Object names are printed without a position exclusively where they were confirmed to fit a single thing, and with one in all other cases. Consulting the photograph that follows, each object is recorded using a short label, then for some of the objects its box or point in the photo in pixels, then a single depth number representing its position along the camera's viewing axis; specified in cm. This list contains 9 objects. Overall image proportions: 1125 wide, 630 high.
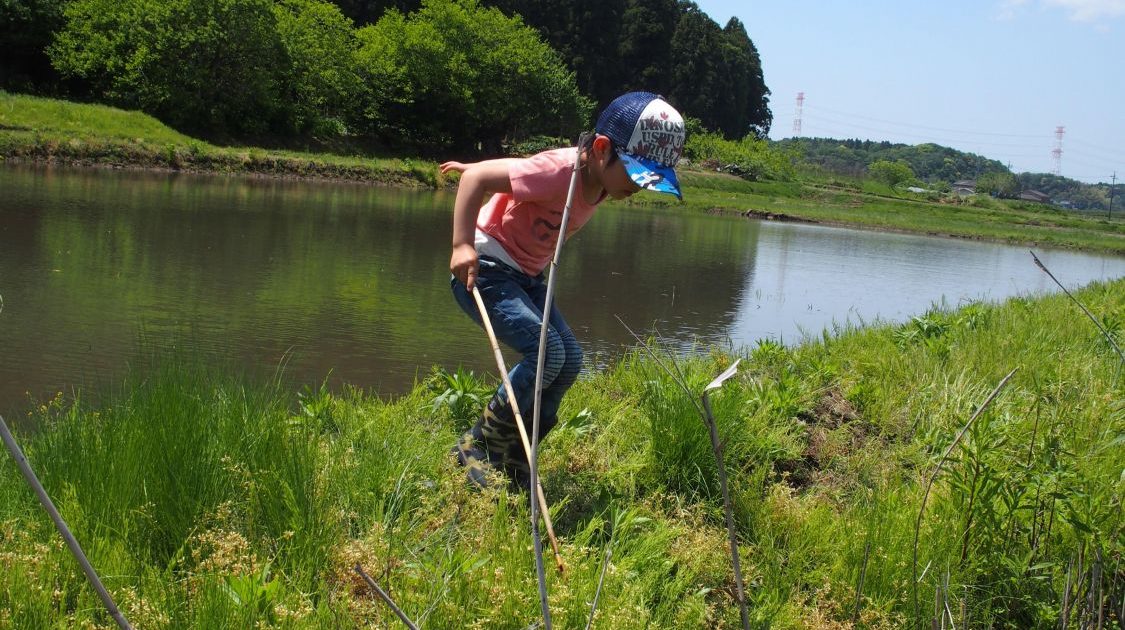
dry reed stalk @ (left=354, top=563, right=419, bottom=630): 110
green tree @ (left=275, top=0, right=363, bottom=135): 3591
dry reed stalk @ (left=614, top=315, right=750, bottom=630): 92
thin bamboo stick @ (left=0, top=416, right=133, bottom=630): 97
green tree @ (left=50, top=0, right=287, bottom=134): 3066
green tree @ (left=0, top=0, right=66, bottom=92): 3142
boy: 291
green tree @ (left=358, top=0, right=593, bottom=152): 4272
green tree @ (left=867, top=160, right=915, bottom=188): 9512
